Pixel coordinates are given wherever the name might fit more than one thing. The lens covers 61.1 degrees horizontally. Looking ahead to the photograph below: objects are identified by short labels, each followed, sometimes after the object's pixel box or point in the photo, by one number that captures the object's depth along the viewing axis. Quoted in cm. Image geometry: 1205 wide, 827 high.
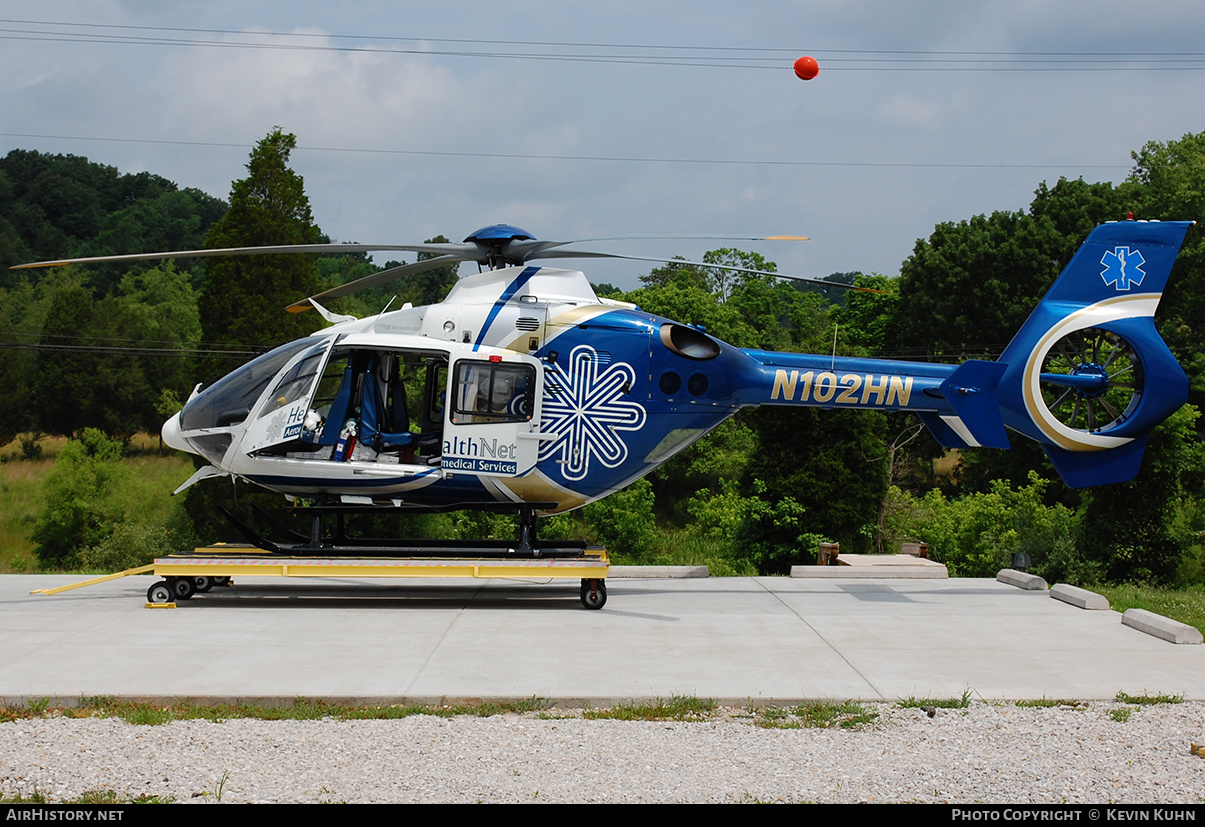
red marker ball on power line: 1237
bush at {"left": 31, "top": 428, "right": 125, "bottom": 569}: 3045
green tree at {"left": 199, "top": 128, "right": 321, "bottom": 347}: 2517
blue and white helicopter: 1106
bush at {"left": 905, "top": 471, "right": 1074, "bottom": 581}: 1961
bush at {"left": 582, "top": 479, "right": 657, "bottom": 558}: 2998
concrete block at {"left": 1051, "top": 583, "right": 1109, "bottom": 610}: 1110
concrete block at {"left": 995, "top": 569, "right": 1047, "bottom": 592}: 1276
